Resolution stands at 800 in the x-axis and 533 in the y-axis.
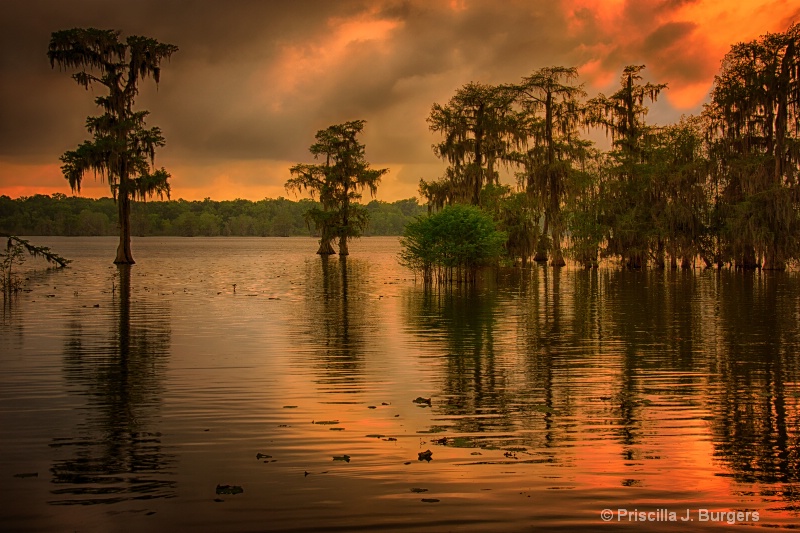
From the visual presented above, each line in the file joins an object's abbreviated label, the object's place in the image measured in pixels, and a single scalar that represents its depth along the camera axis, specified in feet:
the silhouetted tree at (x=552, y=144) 164.35
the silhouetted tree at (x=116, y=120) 156.97
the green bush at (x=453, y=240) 110.11
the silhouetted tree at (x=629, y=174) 155.02
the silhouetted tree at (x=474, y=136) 171.94
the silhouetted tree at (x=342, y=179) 238.89
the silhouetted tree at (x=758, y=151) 137.69
